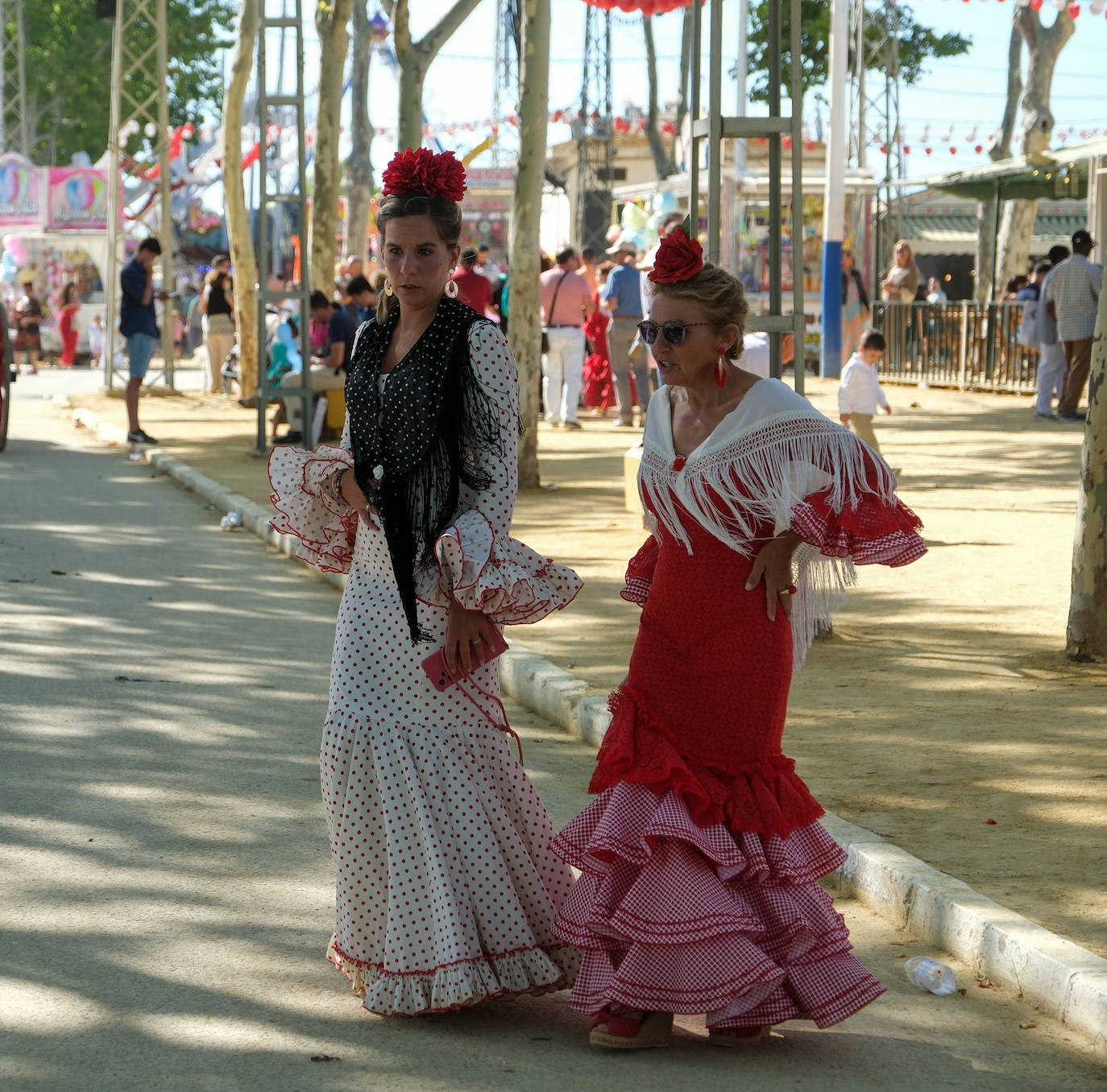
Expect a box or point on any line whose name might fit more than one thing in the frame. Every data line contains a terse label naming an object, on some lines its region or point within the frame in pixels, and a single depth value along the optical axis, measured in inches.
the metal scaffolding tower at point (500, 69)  1892.2
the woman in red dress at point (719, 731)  150.6
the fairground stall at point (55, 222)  1699.1
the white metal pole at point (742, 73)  1021.2
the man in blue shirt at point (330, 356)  658.8
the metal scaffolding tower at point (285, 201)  610.5
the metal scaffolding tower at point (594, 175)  1667.1
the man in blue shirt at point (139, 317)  716.0
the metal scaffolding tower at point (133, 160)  949.8
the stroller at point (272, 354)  805.9
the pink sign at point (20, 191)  1708.9
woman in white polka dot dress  156.9
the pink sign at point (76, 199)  1701.5
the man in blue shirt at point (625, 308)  723.4
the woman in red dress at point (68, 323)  1513.3
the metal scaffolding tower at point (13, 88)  1988.1
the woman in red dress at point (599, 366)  877.2
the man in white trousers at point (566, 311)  751.7
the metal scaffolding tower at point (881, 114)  1339.8
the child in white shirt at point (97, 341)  1555.1
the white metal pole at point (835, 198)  1005.8
